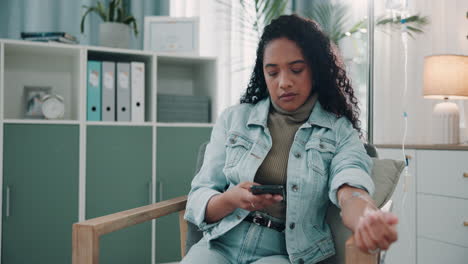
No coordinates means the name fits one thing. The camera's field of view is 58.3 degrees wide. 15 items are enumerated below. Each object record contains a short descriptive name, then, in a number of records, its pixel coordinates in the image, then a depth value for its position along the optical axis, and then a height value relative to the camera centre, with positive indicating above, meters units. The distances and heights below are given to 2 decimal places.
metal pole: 2.66 +0.37
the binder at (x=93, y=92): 2.15 +0.20
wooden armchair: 0.82 -0.24
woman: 1.10 -0.08
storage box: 2.33 +0.13
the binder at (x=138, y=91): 2.26 +0.22
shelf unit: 2.05 +0.04
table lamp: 2.05 +0.23
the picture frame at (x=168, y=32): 2.39 +0.57
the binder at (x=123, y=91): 2.23 +0.21
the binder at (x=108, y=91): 2.19 +0.21
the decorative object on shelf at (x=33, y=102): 2.29 +0.15
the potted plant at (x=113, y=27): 2.28 +0.57
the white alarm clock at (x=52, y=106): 2.15 +0.13
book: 2.13 +0.49
